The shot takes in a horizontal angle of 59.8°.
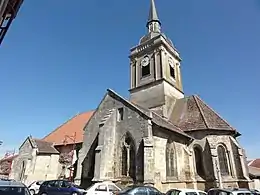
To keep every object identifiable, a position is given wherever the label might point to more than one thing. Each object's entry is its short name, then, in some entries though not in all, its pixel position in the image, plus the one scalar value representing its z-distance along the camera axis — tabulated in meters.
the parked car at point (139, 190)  11.19
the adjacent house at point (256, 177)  22.41
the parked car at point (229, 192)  10.92
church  17.17
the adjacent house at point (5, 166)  32.15
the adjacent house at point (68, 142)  25.80
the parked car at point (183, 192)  11.99
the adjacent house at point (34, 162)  24.88
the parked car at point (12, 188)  5.97
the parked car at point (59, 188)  14.22
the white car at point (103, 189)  12.94
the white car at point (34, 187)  19.41
